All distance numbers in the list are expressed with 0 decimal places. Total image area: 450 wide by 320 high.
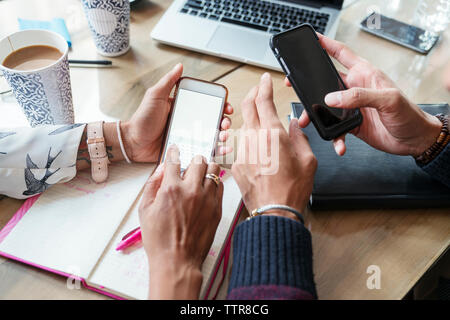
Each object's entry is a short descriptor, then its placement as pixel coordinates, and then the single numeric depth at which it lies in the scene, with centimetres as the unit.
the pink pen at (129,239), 61
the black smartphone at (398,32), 99
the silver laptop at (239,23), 94
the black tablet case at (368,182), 68
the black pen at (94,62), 91
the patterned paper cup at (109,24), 81
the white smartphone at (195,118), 71
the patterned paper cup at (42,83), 65
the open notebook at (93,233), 59
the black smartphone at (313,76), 67
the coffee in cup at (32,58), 69
